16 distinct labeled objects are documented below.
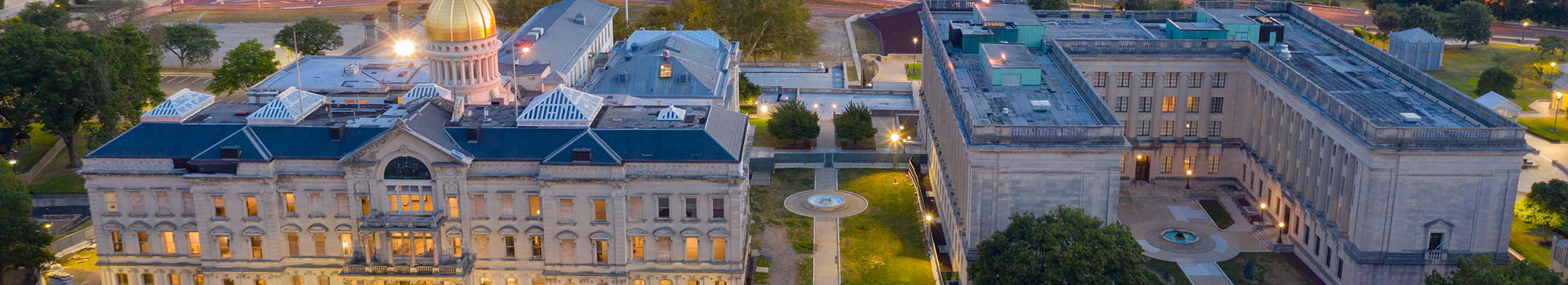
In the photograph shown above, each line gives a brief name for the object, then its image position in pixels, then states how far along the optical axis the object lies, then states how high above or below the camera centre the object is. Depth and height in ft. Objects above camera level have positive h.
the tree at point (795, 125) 434.71 -75.27
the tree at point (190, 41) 580.30 -63.04
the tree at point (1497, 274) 238.27 -70.32
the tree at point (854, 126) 437.99 -76.27
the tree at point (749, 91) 514.27 -75.27
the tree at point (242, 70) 481.46 -63.42
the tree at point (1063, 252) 250.16 -69.69
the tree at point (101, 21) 604.90 -57.76
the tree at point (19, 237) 297.53 -80.40
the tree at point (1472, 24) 627.05 -54.60
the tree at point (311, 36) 554.87 -58.35
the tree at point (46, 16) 588.91 -52.37
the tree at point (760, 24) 623.36 -56.99
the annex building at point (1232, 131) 270.67 -52.80
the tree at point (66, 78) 403.34 -57.11
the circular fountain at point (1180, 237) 328.70 -86.70
